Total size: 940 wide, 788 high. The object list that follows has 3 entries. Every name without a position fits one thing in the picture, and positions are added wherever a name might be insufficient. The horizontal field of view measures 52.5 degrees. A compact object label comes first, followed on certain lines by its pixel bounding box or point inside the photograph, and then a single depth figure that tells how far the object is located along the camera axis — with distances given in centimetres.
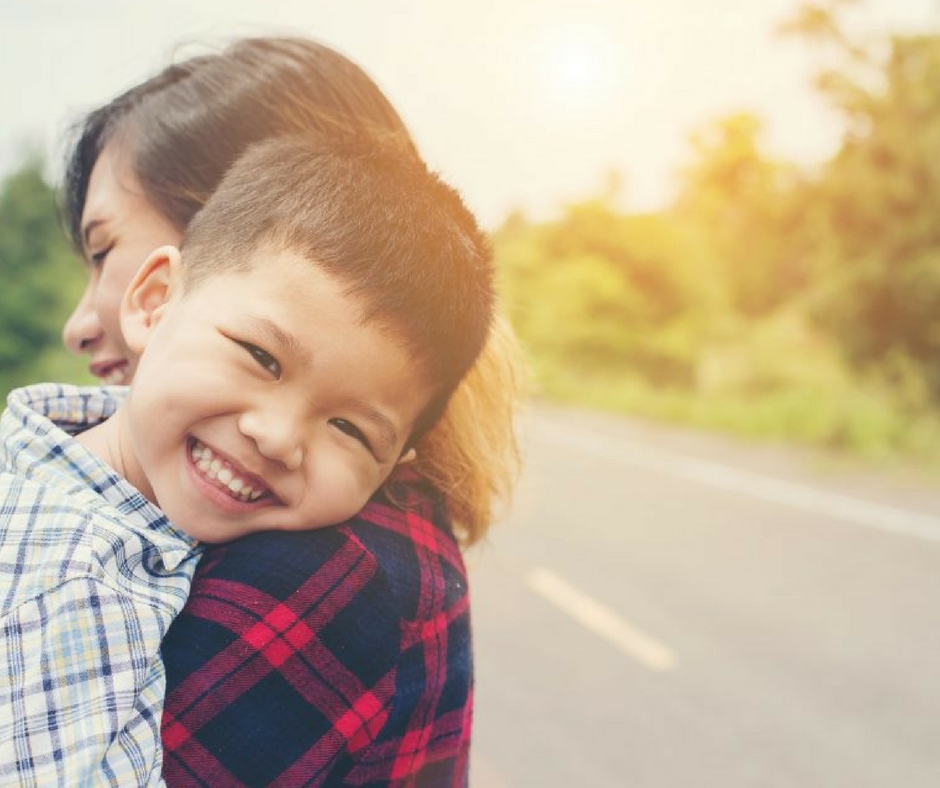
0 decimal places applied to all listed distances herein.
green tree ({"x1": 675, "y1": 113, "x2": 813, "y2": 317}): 2002
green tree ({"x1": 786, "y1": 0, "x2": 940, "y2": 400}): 1173
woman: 89
